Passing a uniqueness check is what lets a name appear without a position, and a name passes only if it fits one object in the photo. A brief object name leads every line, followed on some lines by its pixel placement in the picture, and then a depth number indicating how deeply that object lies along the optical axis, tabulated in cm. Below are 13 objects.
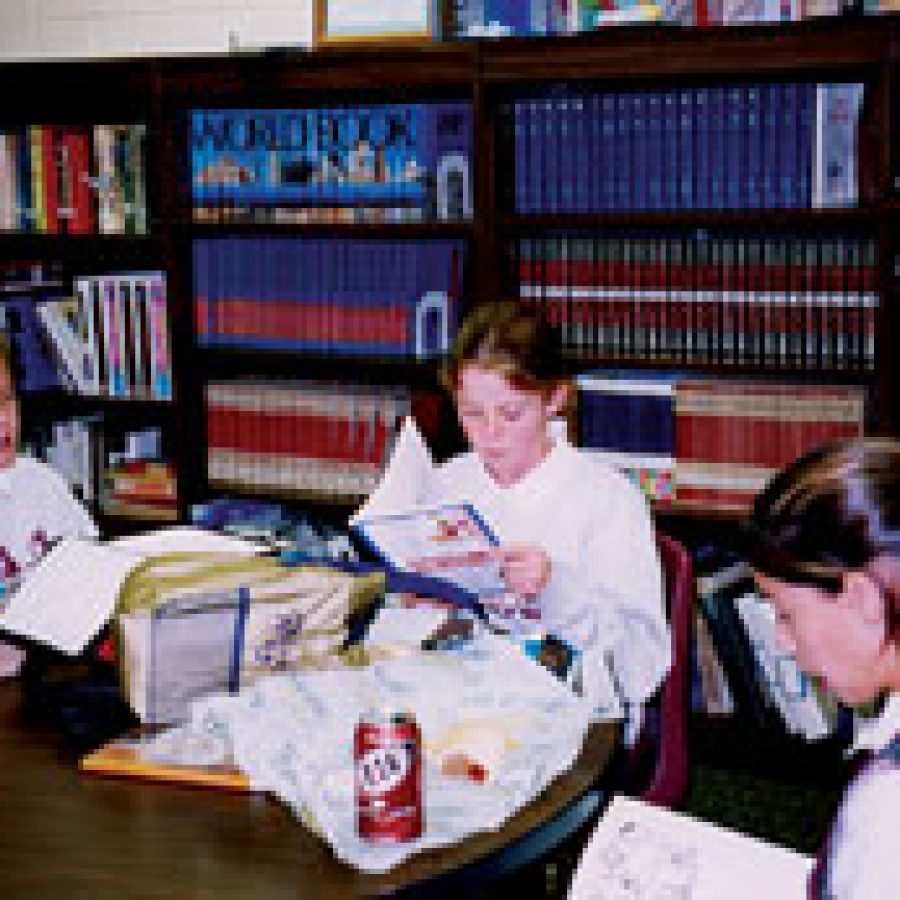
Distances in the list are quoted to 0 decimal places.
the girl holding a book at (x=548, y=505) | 229
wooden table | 158
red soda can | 162
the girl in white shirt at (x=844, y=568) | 135
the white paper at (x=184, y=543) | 228
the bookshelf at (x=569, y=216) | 323
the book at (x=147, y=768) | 183
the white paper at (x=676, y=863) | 151
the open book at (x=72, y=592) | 205
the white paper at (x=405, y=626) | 213
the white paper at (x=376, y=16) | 368
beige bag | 195
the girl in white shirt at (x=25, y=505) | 281
